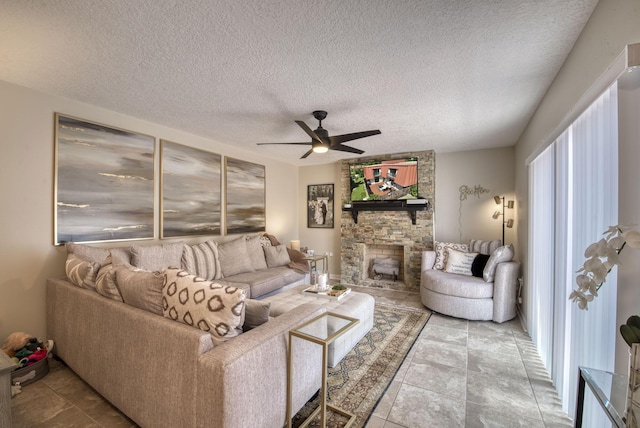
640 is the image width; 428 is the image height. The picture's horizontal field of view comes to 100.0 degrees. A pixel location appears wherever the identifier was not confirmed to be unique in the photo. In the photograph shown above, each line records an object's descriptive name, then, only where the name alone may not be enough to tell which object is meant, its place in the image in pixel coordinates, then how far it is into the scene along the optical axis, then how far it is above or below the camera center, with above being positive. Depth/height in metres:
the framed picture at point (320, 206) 6.02 +0.17
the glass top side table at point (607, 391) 0.88 -0.63
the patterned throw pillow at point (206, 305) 1.41 -0.51
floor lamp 4.35 +0.12
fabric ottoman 2.39 -0.98
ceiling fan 2.87 +0.84
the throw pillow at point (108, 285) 1.89 -0.54
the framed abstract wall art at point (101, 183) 2.77 +0.32
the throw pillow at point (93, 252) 2.58 -0.42
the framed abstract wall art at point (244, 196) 4.59 +0.29
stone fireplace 4.94 -0.46
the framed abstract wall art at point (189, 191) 3.69 +0.31
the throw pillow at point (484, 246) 4.16 -0.48
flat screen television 5.03 +0.67
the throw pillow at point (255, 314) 1.67 -0.63
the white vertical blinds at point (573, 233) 1.34 -0.12
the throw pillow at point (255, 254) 4.25 -0.67
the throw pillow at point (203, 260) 3.42 -0.64
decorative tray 3.03 -0.93
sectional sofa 1.30 -0.78
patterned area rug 1.90 -1.38
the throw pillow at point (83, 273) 2.17 -0.52
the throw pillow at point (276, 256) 4.50 -0.73
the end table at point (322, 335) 1.51 -0.78
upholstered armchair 3.48 -0.98
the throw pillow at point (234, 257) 3.83 -0.66
